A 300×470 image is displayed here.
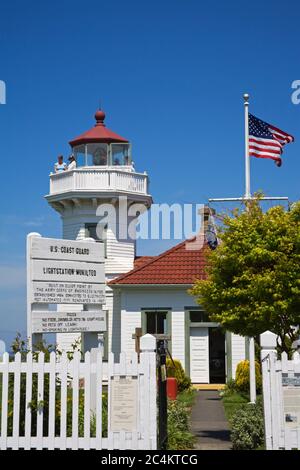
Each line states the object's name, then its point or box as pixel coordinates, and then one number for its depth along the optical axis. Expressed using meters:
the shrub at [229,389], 23.69
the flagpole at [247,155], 20.34
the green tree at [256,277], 13.95
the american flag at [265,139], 20.64
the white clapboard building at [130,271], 26.72
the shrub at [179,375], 24.83
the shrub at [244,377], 24.02
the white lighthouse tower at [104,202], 28.52
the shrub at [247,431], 11.84
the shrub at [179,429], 11.80
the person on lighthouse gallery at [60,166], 30.00
